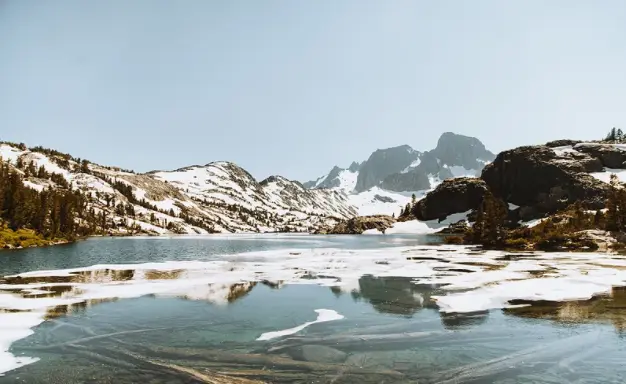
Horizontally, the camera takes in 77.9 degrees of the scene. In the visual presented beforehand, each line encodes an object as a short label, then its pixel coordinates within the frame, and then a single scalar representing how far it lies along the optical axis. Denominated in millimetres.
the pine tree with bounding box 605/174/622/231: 87250
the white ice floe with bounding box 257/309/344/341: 19156
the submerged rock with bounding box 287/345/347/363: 15703
